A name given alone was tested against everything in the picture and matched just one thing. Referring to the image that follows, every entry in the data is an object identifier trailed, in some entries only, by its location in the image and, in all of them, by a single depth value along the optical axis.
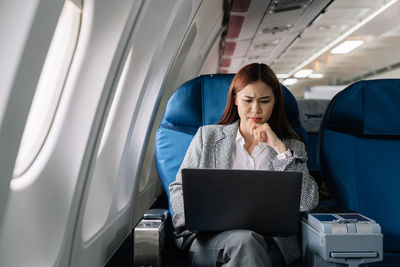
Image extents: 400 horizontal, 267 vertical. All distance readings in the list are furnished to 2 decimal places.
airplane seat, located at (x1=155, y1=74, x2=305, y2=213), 2.37
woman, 2.07
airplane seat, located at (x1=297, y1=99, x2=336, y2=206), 3.71
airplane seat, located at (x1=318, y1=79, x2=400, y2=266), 2.16
